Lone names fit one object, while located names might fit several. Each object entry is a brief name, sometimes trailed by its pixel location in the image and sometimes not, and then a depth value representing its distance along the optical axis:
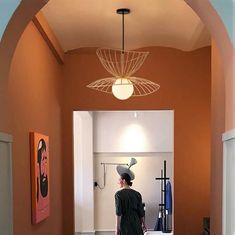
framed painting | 3.33
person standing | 4.92
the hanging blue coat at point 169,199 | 7.22
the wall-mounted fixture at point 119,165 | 7.49
